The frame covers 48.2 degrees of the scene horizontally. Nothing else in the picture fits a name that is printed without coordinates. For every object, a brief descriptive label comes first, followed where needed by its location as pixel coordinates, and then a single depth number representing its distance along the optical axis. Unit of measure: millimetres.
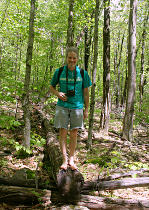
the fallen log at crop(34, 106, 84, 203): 3123
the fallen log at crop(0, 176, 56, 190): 3225
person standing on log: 3404
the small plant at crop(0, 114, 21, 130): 4527
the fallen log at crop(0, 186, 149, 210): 2918
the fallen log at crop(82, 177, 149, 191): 3277
